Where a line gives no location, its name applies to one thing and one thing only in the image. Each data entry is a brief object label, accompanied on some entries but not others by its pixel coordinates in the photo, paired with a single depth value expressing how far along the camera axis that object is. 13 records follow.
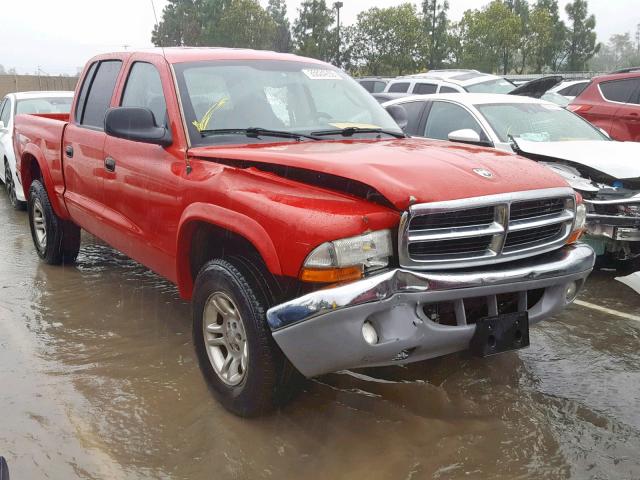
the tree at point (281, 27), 55.59
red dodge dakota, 2.91
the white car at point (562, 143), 5.78
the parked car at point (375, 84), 18.94
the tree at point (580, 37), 50.16
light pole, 44.66
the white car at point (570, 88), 15.80
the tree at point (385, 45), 49.19
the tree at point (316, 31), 47.50
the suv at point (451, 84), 15.02
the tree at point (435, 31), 50.16
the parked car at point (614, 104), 9.52
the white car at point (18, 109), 9.34
